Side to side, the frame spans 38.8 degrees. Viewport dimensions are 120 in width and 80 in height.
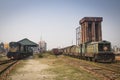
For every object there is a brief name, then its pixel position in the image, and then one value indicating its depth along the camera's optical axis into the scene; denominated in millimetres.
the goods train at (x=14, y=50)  37250
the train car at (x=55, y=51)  63481
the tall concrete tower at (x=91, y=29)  83331
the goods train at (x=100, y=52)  25422
